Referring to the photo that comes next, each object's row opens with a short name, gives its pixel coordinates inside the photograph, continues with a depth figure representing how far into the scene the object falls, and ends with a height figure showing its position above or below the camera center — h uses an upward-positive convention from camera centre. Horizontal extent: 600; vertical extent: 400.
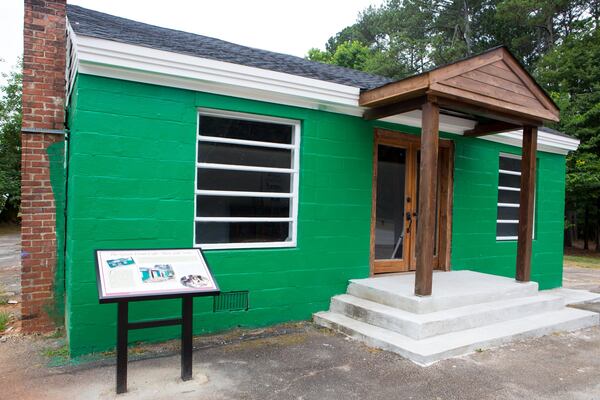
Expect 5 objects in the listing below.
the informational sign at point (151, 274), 3.13 -0.66
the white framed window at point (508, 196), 7.70 +0.15
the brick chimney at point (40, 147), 4.87 +0.50
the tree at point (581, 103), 16.67 +4.30
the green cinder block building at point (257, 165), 4.16 +0.38
